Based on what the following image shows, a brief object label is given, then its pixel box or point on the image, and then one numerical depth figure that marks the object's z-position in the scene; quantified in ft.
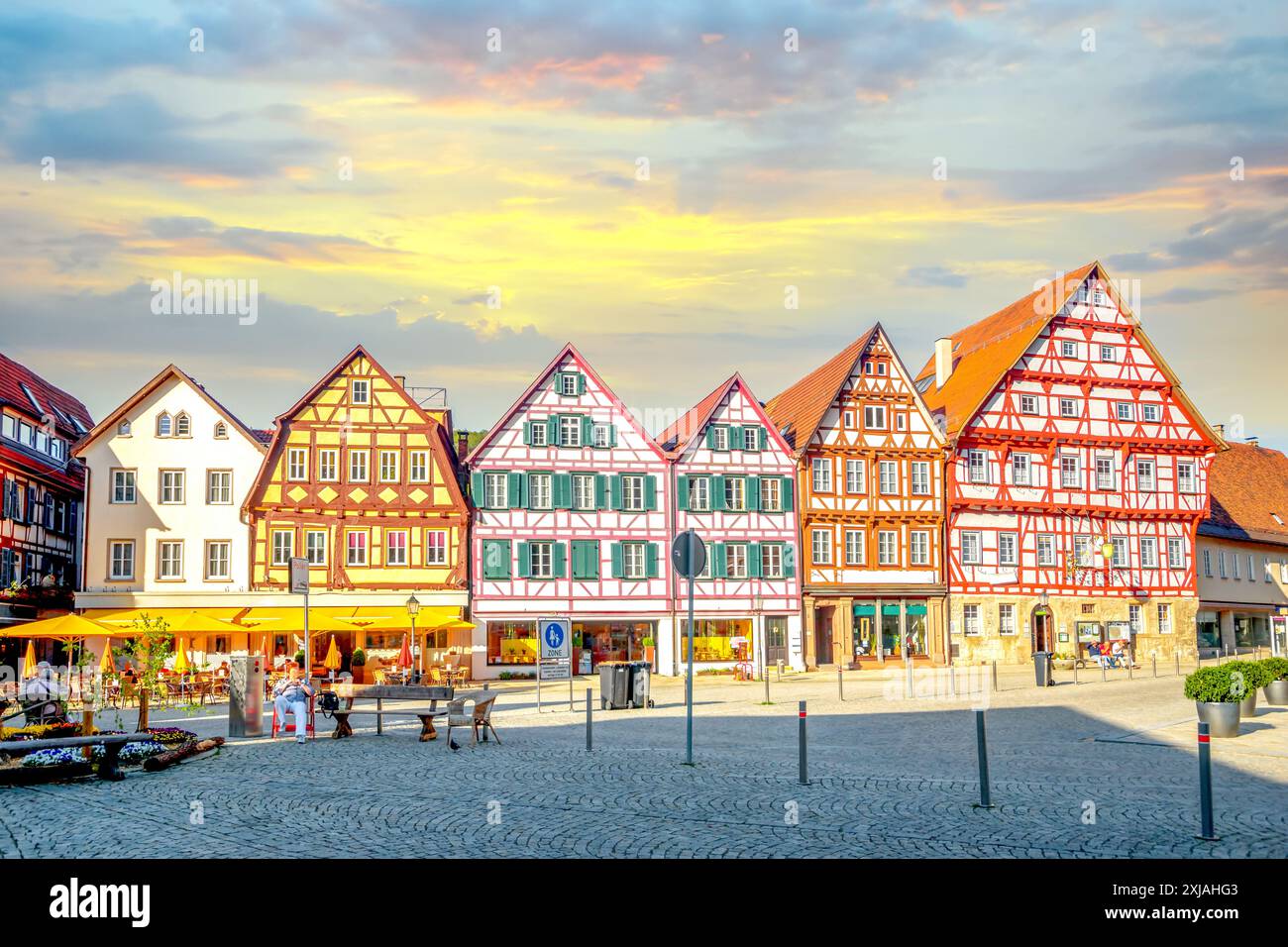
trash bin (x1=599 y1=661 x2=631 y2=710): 89.97
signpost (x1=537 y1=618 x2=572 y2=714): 71.87
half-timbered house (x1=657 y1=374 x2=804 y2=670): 152.46
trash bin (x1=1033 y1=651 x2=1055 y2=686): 111.45
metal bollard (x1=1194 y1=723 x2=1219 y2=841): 35.68
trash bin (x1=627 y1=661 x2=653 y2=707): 90.58
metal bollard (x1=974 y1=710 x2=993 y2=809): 41.63
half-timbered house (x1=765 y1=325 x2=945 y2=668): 154.81
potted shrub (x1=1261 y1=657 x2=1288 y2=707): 79.05
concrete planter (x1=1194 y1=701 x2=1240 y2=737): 61.98
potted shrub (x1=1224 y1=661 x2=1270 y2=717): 63.77
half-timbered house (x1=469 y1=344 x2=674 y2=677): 147.95
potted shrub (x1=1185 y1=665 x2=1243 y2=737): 62.08
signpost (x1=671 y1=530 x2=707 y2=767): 55.47
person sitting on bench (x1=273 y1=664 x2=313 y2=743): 66.13
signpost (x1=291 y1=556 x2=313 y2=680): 65.92
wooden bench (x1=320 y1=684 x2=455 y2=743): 69.00
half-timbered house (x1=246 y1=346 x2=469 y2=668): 142.92
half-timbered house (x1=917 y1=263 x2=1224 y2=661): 160.15
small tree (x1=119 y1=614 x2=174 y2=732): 90.07
